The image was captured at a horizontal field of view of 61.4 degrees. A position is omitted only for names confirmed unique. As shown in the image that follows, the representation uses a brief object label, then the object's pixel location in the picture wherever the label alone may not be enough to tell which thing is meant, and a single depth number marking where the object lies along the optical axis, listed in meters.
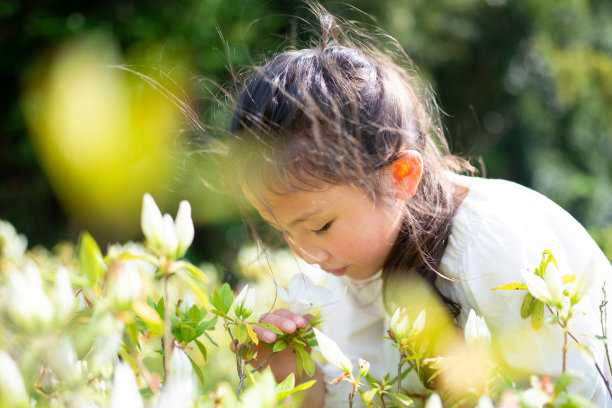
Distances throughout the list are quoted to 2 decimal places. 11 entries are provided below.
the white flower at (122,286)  0.50
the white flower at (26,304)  0.46
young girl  1.00
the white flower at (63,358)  0.50
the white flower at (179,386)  0.48
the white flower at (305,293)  1.04
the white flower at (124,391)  0.47
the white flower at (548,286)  0.68
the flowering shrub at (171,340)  0.48
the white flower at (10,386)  0.45
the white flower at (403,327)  0.81
